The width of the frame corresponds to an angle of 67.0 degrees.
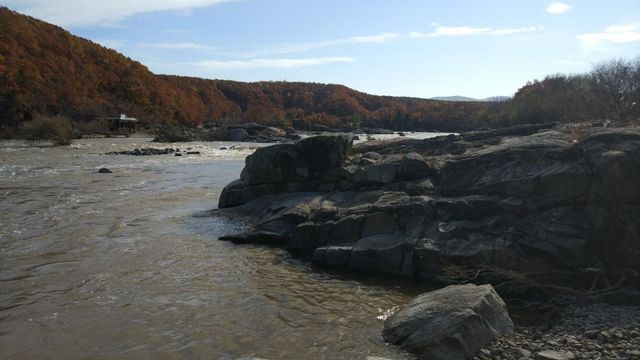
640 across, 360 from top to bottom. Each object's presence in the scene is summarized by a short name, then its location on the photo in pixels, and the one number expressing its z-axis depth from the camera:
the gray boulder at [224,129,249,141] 83.38
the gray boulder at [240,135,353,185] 18.59
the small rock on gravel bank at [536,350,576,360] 6.95
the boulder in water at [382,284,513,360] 7.31
